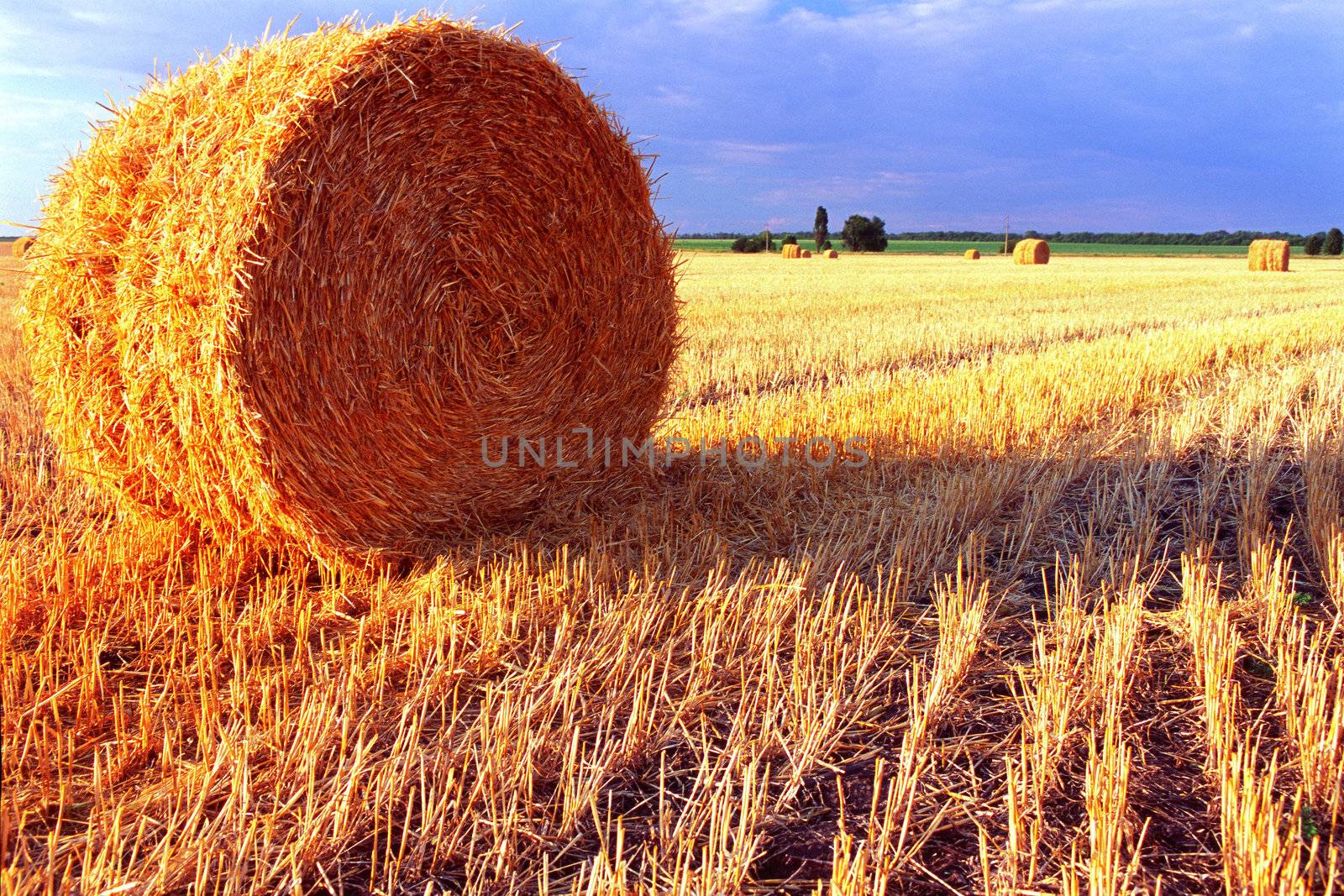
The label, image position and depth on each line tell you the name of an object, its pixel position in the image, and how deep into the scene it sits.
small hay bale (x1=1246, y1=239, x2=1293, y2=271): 26.83
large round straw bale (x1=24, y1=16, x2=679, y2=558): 3.14
